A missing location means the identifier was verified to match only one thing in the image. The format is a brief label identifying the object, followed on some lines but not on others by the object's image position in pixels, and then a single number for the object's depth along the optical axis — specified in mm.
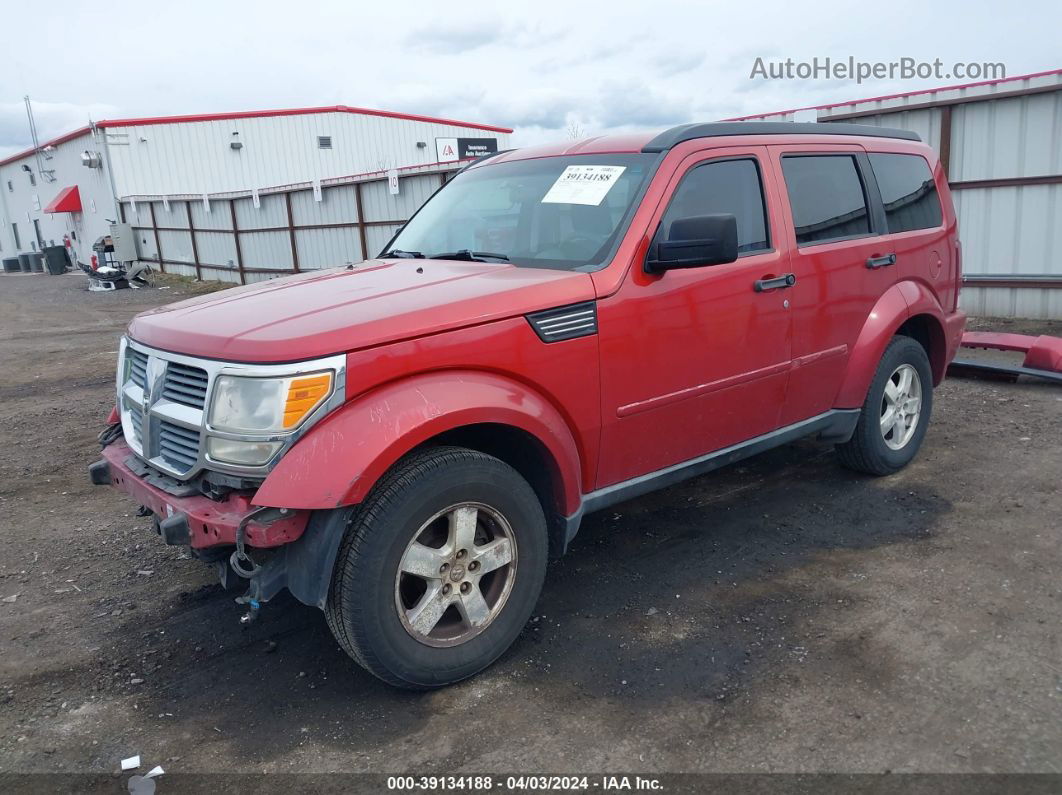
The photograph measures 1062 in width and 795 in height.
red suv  2814
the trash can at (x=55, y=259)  33594
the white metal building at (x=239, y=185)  17562
